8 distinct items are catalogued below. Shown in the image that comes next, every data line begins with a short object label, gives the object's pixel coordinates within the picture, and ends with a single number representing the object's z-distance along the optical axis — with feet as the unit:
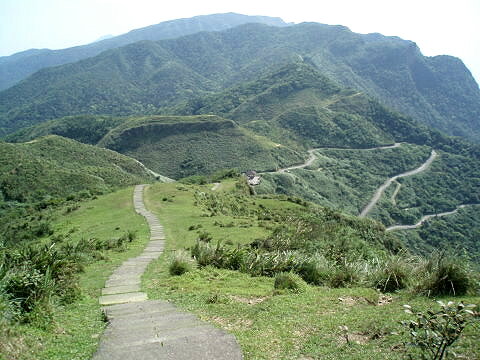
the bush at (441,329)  14.62
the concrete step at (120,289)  31.82
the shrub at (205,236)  62.05
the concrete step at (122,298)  28.95
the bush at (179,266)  37.19
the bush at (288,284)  31.62
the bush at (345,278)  34.19
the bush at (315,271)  35.99
